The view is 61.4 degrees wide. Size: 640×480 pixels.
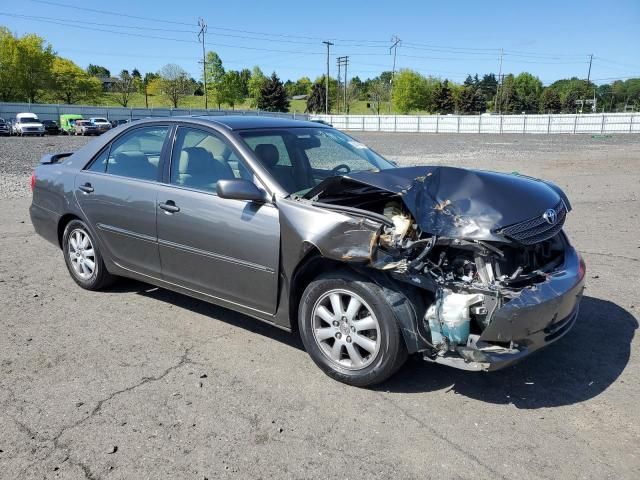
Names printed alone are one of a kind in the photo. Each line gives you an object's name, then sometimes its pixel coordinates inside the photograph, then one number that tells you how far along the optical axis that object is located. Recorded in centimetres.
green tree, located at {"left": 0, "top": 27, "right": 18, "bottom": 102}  7338
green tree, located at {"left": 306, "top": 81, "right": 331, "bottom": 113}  10806
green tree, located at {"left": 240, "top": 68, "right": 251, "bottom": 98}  13700
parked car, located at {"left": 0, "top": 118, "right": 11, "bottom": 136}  4347
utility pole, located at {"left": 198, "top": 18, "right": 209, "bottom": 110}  7556
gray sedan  315
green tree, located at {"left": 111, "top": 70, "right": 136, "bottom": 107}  9375
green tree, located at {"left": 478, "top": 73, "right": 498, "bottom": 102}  13450
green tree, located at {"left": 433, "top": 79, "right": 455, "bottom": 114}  10638
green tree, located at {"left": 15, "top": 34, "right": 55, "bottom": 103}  7394
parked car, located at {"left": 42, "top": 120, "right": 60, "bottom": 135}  4812
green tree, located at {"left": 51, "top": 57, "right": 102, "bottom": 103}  7812
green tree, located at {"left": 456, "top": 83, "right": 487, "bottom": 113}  10719
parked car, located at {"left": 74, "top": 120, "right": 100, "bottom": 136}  4639
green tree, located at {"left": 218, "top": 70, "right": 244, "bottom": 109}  9206
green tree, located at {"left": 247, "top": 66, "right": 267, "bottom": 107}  11056
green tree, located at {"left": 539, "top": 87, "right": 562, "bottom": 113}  11775
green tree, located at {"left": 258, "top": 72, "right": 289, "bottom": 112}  9606
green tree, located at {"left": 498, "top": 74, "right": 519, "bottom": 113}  10304
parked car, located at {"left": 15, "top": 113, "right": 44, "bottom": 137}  4338
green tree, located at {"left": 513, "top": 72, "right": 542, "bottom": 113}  12106
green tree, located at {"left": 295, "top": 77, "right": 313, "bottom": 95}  17338
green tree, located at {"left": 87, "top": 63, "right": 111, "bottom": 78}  15318
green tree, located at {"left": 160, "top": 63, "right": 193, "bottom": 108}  9100
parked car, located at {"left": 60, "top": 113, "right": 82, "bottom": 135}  4897
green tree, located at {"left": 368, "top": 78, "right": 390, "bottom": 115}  11435
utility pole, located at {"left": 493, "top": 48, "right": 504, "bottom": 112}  9472
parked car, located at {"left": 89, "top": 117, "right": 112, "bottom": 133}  4782
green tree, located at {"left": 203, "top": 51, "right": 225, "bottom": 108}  9131
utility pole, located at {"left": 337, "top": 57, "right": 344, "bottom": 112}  8994
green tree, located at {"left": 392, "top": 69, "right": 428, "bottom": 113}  10431
